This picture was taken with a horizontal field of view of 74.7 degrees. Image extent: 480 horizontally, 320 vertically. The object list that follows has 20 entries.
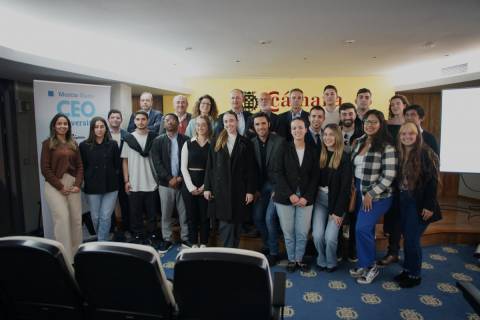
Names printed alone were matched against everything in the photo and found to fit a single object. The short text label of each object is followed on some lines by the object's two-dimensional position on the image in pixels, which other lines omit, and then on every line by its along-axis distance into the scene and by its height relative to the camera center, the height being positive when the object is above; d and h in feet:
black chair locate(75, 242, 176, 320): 4.98 -2.40
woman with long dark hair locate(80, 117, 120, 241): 11.73 -1.31
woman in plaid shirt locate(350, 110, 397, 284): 9.53 -1.42
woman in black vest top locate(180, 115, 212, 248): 11.34 -1.24
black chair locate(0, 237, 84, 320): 5.16 -2.48
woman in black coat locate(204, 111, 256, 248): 10.54 -1.46
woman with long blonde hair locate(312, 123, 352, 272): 10.01 -1.96
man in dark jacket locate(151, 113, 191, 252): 11.96 -1.28
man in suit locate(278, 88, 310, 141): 12.91 +0.86
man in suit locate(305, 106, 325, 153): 11.43 +0.31
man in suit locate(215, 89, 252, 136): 12.81 +1.01
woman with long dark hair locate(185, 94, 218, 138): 12.58 +1.05
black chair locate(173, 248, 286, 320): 4.74 -2.35
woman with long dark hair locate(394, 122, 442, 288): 9.36 -1.61
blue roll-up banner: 12.46 +1.39
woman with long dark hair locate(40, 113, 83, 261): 10.96 -1.27
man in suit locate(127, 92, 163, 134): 14.67 +1.03
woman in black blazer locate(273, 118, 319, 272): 10.23 -1.61
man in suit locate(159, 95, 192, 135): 13.71 +1.05
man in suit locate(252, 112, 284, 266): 11.04 -1.58
